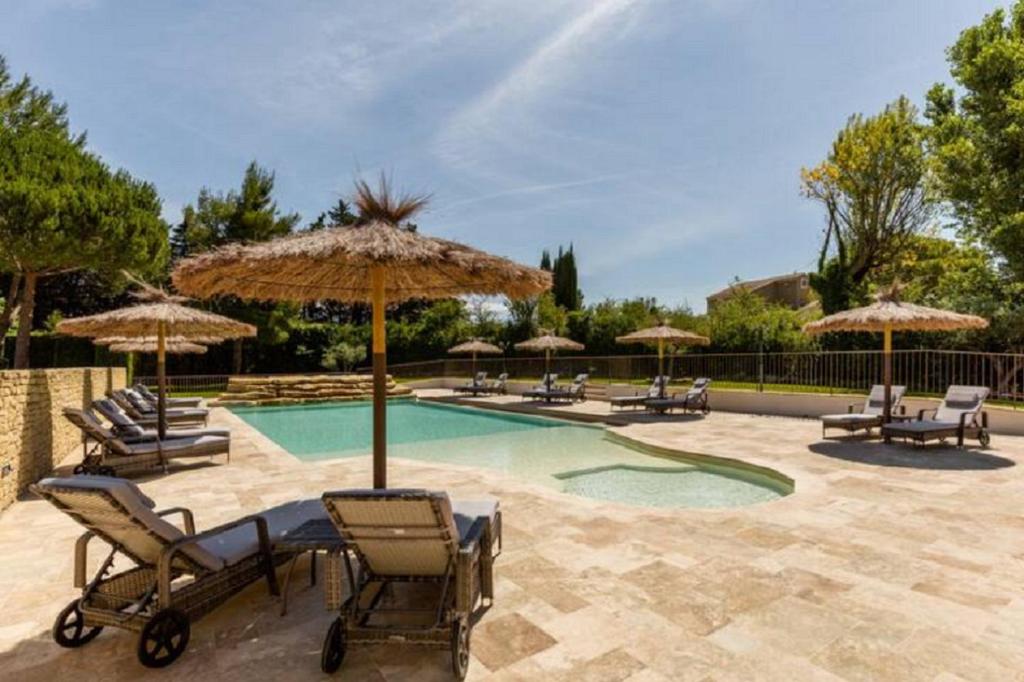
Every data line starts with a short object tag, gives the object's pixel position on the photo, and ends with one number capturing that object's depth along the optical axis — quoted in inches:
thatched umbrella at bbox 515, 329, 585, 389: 743.0
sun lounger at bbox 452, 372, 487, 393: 853.2
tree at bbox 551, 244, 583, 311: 1761.8
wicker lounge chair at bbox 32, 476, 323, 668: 114.7
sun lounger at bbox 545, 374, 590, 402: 697.6
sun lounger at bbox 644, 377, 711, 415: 566.3
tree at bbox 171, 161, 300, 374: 1125.7
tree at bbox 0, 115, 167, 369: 571.2
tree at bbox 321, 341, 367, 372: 1142.3
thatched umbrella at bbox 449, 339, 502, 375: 888.9
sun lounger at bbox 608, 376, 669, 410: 584.7
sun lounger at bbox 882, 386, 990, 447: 351.3
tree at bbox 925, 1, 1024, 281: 586.2
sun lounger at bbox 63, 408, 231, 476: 288.8
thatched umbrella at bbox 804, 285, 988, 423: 368.5
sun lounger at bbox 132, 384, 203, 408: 591.8
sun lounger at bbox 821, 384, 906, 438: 389.4
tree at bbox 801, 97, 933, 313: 893.8
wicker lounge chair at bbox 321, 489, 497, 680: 108.9
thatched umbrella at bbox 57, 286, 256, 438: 325.4
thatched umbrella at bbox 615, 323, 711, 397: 593.6
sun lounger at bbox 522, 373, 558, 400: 708.0
